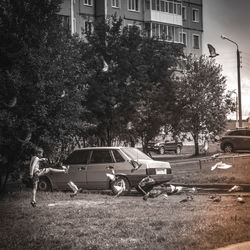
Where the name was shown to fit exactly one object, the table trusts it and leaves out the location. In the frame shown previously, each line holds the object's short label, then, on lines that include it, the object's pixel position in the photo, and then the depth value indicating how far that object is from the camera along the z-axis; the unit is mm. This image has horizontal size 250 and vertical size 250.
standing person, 15339
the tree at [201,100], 37562
